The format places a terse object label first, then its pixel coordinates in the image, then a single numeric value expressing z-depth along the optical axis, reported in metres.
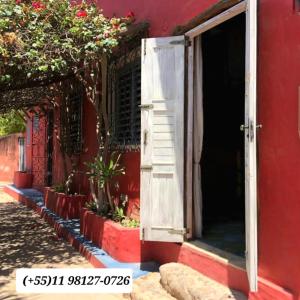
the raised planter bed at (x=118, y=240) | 4.21
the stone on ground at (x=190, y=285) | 2.87
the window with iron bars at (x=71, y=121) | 7.10
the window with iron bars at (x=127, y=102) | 4.78
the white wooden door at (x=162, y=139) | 3.69
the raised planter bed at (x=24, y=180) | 12.24
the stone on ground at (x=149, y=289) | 3.21
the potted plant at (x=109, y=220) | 4.23
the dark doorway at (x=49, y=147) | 9.87
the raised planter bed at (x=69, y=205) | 6.70
